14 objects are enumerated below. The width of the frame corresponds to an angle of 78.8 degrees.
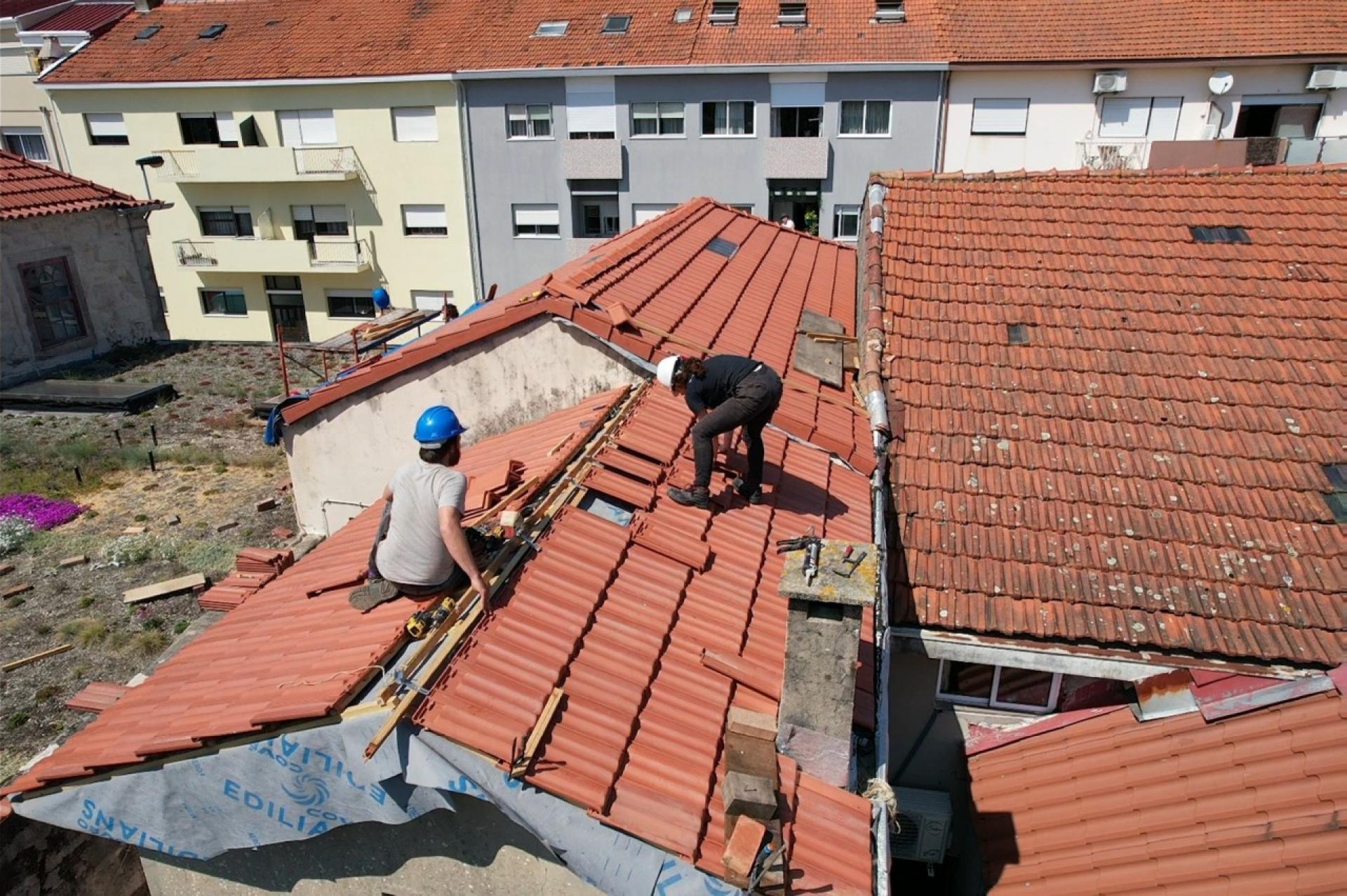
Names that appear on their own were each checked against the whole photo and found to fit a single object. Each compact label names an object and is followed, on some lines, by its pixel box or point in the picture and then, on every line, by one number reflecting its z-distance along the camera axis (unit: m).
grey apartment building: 27.53
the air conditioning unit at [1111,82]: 25.36
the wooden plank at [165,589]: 11.49
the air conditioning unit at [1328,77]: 24.36
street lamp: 30.58
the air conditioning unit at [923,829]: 7.73
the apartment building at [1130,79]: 24.97
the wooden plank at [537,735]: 4.27
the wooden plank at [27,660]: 10.13
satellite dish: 24.74
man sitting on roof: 5.11
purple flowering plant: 13.70
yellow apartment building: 30.78
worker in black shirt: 6.62
